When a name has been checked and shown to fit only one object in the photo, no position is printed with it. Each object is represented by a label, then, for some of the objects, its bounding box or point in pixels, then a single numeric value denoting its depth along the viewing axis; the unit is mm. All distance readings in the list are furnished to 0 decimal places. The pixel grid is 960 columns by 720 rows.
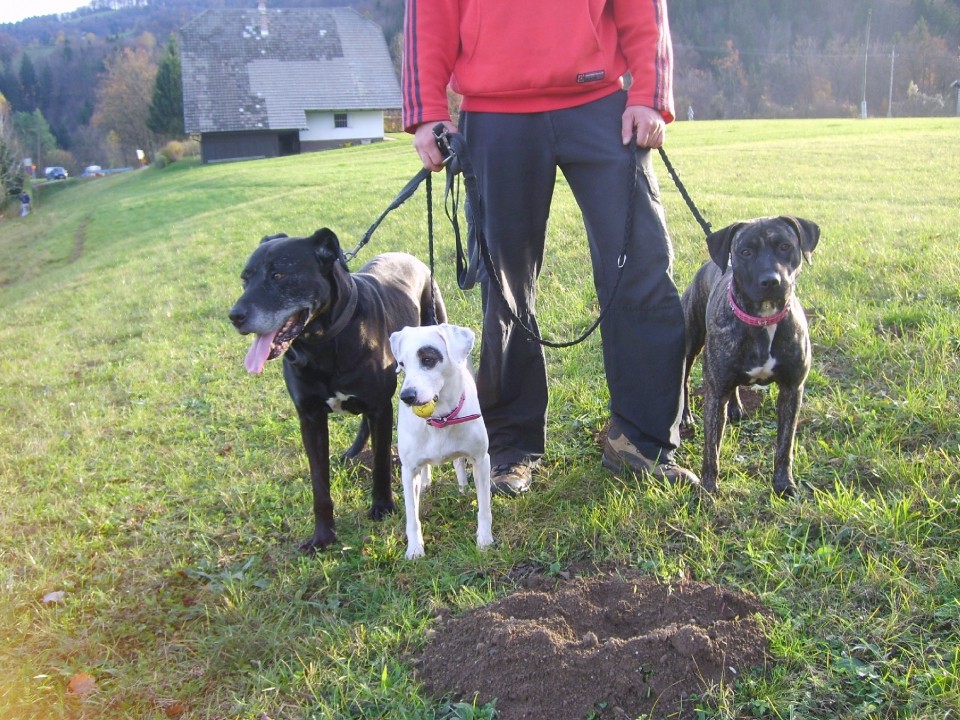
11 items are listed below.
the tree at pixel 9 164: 49031
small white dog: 3465
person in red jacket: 3691
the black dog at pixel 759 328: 3572
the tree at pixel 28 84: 107562
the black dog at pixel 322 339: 3627
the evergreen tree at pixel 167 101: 64188
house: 50188
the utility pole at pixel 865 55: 58028
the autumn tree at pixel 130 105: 76250
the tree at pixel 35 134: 90562
